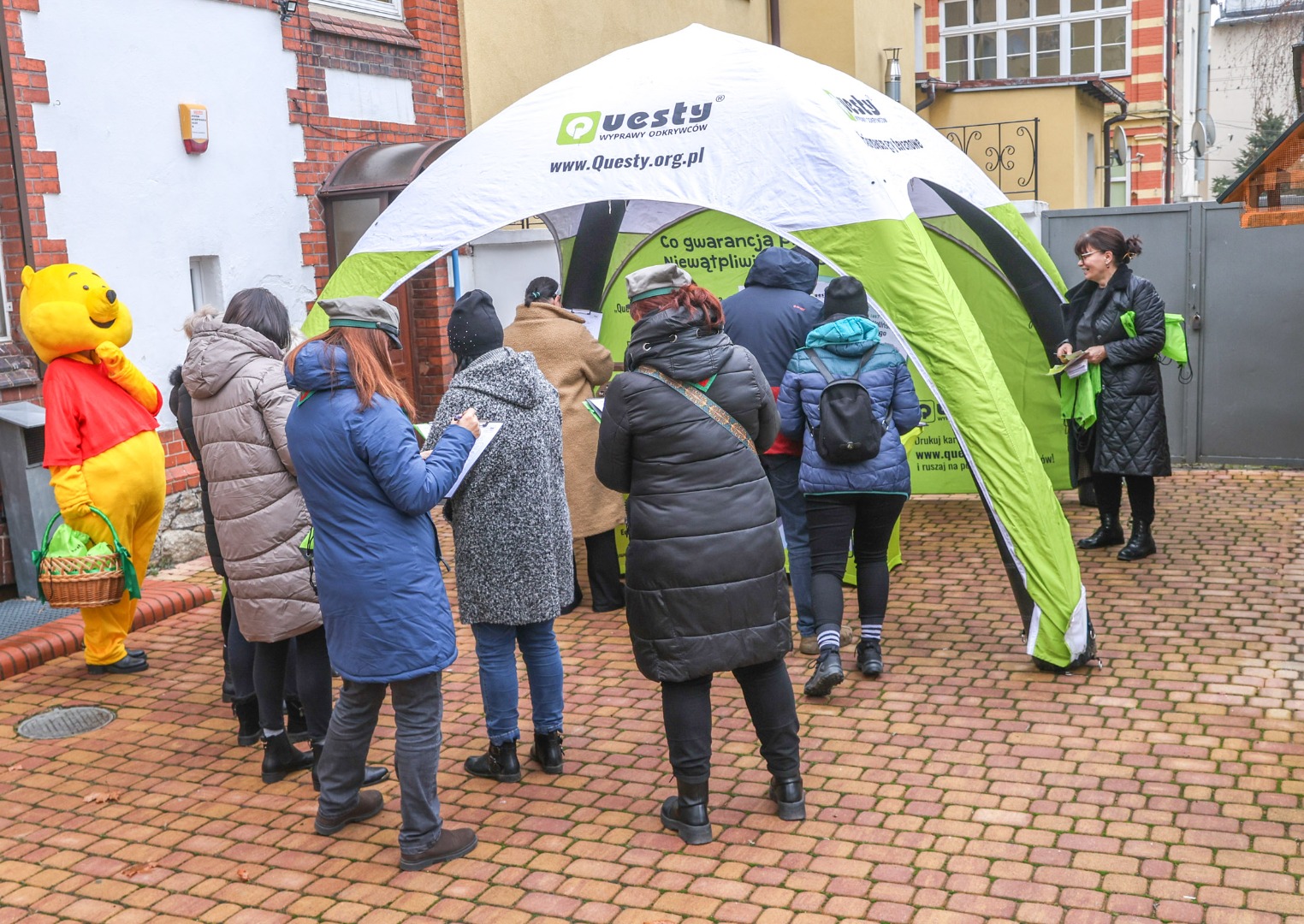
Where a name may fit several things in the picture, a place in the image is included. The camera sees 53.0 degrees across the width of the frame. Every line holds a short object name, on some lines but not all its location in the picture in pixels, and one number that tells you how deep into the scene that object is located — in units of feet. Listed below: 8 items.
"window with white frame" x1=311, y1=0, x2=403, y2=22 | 32.63
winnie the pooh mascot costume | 20.31
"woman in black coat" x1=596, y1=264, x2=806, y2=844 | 13.87
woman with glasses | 24.80
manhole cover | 18.86
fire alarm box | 27.53
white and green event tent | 19.42
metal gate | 33.60
